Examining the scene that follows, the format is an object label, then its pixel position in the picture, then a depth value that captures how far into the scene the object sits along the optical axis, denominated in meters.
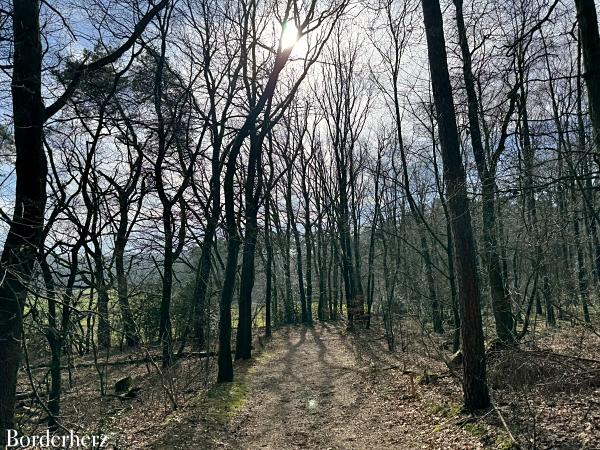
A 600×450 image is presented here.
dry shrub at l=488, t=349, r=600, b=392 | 5.69
